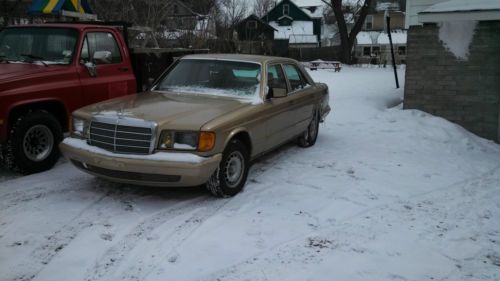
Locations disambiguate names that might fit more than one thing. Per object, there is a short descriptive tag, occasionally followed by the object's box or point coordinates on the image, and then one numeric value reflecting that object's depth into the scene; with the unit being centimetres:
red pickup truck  602
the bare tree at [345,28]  3523
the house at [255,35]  2875
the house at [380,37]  4032
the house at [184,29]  2002
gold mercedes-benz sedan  508
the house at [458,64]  973
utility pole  1597
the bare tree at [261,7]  6397
